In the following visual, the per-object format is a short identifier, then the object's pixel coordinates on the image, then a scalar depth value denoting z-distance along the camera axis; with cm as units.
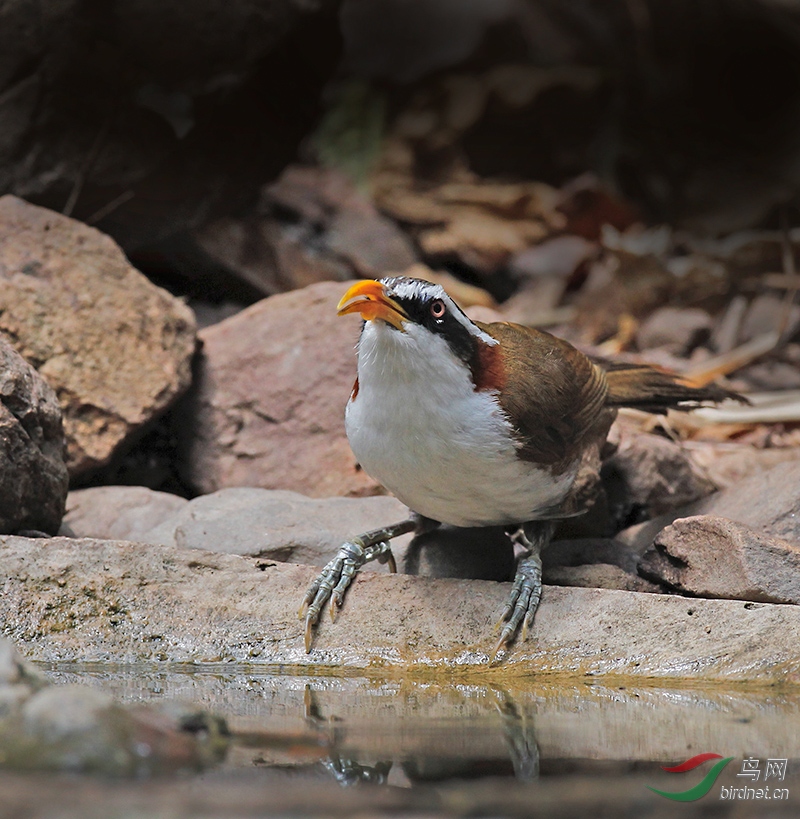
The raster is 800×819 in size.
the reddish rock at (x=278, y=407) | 1155
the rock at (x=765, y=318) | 1669
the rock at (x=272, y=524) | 918
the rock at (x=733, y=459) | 1255
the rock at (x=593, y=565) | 891
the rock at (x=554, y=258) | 1848
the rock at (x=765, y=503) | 936
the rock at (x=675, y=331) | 1644
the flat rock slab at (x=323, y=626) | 754
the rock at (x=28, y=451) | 849
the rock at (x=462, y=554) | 921
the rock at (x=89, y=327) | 1058
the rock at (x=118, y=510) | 1026
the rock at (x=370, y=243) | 1658
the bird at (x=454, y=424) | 761
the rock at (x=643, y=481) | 1118
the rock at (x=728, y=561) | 807
